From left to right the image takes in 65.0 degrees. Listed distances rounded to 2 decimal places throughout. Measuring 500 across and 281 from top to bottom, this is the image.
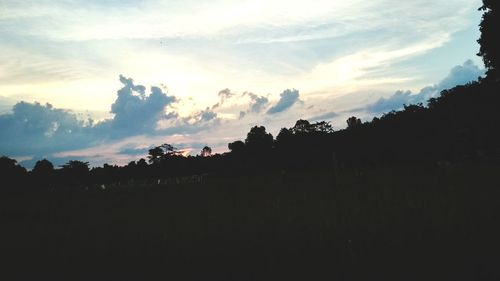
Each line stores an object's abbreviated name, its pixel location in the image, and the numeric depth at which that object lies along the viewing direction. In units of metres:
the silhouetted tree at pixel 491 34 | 20.56
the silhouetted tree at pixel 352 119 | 133.02
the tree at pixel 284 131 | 109.82
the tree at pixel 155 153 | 126.57
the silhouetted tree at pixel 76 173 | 66.36
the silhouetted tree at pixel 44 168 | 56.17
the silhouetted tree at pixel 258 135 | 108.50
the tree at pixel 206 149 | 169.82
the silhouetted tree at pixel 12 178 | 38.55
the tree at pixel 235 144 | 109.84
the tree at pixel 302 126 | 112.19
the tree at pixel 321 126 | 112.63
